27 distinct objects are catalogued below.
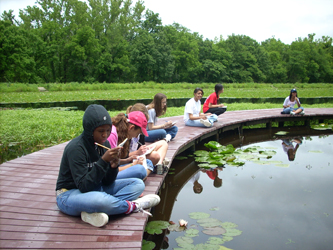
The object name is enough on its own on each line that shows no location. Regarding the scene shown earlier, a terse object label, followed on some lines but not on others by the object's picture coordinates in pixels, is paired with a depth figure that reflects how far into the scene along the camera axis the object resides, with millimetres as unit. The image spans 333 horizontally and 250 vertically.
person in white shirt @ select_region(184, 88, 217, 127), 7023
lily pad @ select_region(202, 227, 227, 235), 3463
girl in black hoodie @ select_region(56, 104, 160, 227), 2461
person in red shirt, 8375
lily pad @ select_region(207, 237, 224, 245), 3243
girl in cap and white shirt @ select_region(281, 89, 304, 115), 10031
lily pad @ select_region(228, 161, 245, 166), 6145
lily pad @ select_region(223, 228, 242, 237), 3443
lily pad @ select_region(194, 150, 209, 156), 6820
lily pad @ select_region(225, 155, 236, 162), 6295
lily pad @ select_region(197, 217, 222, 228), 3650
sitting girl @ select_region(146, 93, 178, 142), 5215
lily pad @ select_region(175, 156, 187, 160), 6648
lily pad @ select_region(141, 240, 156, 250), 3102
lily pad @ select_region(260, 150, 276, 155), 6968
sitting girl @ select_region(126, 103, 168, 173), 4020
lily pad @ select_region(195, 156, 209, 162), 6363
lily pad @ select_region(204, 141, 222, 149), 7009
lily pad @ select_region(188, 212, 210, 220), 3875
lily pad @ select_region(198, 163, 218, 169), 5992
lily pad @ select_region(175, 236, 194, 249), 3197
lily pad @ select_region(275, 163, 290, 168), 5985
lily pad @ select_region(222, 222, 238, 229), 3645
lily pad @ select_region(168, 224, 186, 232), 3559
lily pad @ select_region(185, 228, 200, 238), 3420
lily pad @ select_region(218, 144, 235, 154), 6759
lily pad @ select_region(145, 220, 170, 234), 3399
